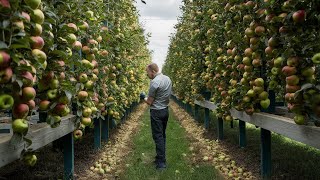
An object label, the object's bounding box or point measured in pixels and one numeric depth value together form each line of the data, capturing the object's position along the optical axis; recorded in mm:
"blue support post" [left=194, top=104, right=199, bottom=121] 8912
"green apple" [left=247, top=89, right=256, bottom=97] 3265
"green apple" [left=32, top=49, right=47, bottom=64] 1694
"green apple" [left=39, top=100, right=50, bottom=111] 2124
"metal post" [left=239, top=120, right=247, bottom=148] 4975
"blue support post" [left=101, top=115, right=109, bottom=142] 5843
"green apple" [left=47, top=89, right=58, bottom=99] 2117
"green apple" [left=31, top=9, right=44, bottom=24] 1690
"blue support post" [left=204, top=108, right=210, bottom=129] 7303
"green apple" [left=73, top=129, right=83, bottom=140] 3405
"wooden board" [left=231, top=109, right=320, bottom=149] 2309
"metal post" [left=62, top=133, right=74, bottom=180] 3524
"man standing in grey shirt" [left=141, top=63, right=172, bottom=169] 4511
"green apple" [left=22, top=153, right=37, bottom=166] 1926
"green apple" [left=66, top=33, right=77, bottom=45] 2481
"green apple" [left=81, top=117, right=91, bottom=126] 3294
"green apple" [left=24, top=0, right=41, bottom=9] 1608
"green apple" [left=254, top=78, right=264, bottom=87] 3100
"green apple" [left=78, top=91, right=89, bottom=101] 3139
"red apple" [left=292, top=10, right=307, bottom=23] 2088
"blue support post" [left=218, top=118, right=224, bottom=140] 5897
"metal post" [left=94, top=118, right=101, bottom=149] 5029
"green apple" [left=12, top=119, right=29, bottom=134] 1655
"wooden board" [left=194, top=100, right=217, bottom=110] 6014
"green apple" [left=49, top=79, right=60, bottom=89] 2107
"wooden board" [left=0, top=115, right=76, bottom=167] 1954
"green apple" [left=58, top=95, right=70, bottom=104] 2175
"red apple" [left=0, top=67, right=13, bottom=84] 1447
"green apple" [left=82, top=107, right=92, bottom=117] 3262
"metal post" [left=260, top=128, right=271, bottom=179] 3597
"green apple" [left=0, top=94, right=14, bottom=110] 1472
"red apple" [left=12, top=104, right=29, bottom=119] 1632
